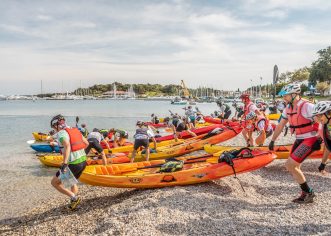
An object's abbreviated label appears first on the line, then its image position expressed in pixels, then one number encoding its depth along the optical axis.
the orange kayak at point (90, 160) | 12.62
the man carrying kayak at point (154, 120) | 29.75
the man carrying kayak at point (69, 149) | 7.02
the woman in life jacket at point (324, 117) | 5.54
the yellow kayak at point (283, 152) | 9.80
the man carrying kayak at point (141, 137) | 11.36
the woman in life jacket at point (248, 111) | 11.89
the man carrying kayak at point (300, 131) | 6.49
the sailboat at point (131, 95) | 197.15
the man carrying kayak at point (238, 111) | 23.78
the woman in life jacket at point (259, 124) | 11.70
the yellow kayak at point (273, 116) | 27.11
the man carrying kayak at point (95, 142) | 11.24
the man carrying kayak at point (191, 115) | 21.95
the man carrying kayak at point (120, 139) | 16.14
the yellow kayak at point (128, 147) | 15.19
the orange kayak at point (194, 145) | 13.93
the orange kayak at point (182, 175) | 8.10
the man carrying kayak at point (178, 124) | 18.64
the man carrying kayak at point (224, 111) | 25.83
